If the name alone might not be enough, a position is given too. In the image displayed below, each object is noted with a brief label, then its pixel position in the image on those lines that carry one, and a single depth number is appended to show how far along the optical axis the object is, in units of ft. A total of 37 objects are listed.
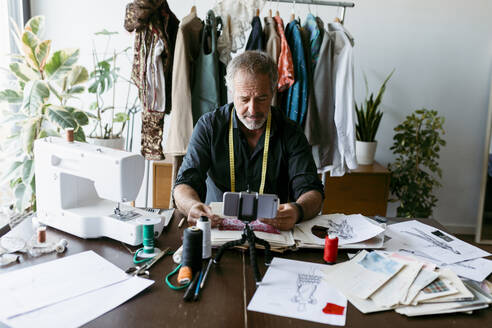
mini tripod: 4.12
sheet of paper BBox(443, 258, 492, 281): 4.05
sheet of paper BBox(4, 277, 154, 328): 3.08
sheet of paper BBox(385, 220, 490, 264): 4.46
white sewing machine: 4.42
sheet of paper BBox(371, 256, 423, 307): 3.51
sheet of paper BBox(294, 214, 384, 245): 4.60
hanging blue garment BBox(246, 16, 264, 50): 8.37
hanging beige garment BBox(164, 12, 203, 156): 8.13
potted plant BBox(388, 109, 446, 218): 10.48
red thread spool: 4.17
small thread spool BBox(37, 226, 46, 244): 4.30
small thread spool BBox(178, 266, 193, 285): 3.67
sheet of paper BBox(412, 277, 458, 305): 3.53
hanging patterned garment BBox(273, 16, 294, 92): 8.18
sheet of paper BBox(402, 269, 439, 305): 3.51
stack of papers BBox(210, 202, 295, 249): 4.42
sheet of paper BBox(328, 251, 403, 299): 3.69
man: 5.87
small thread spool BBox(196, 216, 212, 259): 4.09
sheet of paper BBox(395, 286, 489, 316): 3.41
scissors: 3.85
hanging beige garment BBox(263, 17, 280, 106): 8.41
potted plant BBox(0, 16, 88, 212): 7.71
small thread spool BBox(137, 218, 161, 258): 4.23
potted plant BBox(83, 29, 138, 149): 8.89
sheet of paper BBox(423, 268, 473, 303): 3.54
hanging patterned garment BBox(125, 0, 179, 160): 8.10
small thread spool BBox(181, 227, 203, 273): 3.82
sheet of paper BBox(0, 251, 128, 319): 3.32
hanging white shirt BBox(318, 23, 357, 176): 8.57
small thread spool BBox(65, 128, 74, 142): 4.87
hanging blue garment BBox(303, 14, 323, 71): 8.61
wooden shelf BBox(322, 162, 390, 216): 9.95
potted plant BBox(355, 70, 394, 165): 10.47
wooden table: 3.15
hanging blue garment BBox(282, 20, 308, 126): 8.48
